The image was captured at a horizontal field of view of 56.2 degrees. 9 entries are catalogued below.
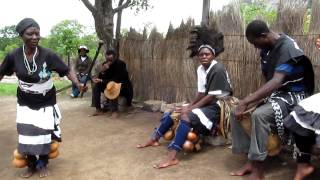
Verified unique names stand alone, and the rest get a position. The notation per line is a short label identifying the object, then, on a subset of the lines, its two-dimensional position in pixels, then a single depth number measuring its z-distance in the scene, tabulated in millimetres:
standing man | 8061
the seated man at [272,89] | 2933
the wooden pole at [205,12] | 4736
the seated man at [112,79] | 5850
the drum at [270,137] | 3028
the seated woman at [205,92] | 3521
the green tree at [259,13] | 4095
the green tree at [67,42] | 11466
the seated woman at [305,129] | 2712
